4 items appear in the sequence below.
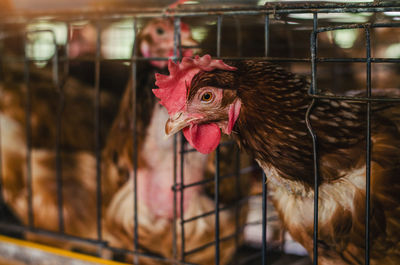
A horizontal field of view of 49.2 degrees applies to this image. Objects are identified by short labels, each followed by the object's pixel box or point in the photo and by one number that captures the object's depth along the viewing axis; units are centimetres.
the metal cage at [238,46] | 84
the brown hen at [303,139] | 87
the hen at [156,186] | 125
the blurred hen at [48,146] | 146
